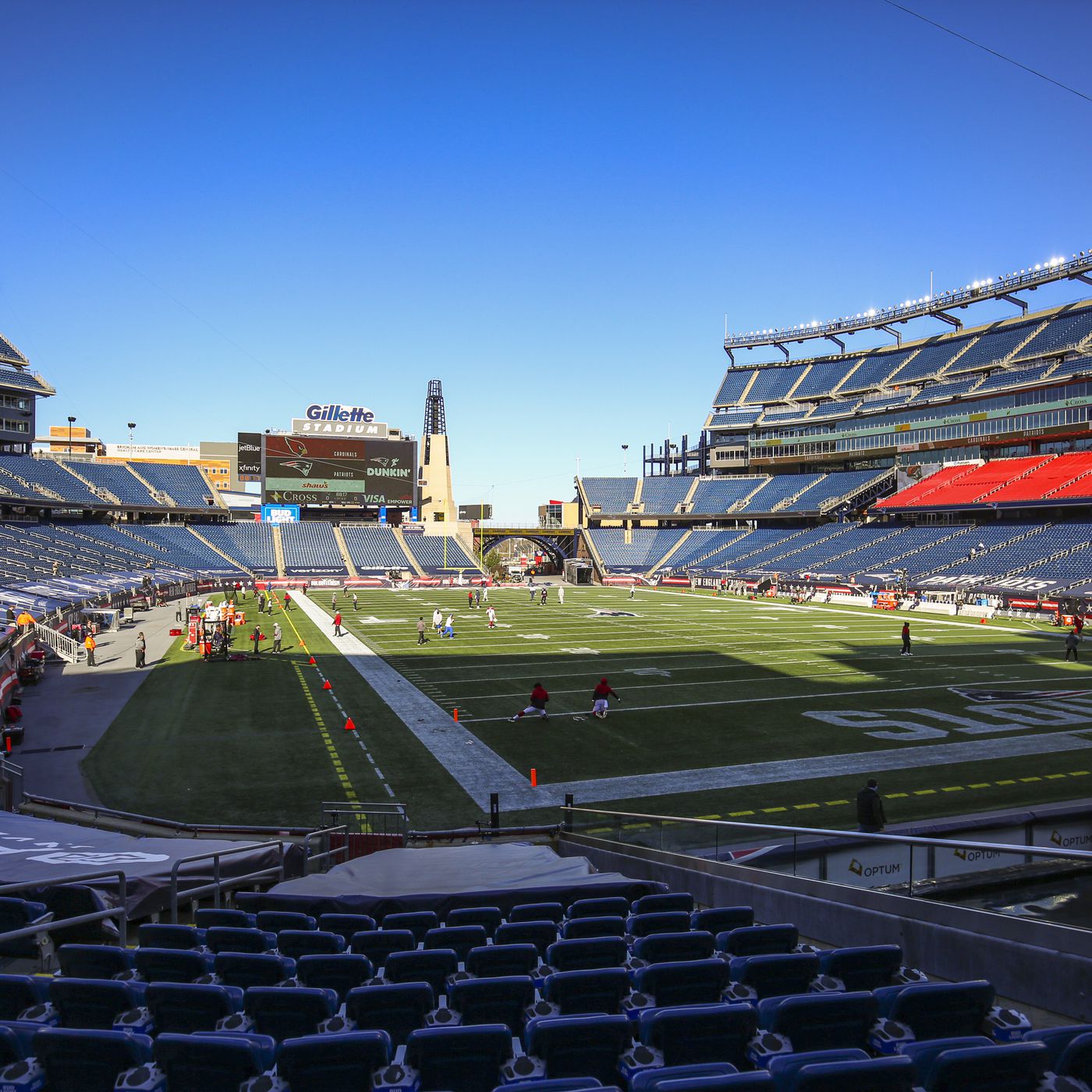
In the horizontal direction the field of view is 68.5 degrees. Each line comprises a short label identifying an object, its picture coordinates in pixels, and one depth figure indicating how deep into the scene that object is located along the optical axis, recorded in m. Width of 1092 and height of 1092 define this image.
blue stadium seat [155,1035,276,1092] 3.22
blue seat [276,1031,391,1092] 3.18
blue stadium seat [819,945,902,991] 4.71
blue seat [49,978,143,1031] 4.05
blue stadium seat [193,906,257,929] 6.50
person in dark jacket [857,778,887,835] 11.09
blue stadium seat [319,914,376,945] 6.43
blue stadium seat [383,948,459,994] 4.84
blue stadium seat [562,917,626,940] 5.90
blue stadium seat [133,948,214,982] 4.82
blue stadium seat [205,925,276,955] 5.67
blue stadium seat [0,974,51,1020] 4.07
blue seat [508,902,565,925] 6.59
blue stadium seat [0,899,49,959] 5.80
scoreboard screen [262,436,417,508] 75.69
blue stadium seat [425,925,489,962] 5.72
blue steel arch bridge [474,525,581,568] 86.21
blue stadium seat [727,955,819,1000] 4.54
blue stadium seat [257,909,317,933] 6.49
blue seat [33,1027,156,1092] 3.26
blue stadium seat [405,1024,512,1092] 3.33
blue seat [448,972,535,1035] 4.14
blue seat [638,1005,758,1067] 3.58
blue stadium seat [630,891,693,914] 6.81
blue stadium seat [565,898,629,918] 6.76
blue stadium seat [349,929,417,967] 5.63
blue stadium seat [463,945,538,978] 4.95
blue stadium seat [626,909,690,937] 5.99
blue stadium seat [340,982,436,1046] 4.03
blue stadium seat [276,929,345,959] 5.61
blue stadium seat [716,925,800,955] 5.38
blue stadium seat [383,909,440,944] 6.41
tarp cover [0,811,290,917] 7.06
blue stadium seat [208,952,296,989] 4.79
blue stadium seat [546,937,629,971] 5.11
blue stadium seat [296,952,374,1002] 4.80
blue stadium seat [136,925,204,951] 5.69
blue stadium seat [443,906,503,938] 6.45
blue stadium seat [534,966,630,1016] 4.30
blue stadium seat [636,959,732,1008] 4.36
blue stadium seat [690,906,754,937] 6.18
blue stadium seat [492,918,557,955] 5.75
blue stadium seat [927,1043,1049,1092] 3.01
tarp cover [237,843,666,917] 7.25
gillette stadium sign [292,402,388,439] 78.31
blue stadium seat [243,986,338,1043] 4.00
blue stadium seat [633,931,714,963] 5.18
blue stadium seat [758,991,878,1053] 3.75
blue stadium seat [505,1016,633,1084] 3.43
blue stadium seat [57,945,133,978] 4.90
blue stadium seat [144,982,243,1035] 4.05
